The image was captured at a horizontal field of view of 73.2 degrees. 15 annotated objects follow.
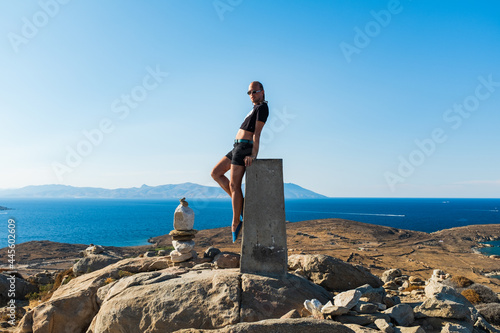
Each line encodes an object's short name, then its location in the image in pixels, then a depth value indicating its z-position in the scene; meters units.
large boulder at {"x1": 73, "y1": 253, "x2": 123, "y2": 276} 13.41
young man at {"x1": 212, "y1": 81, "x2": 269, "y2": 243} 6.89
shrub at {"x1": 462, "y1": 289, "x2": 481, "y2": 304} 11.27
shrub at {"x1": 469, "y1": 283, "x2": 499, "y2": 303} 11.48
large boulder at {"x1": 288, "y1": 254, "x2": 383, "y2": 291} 8.55
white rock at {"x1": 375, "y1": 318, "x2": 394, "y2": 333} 4.89
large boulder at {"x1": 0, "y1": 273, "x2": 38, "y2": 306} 15.01
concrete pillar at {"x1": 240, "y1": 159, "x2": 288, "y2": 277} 6.75
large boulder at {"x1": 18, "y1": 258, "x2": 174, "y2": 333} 7.68
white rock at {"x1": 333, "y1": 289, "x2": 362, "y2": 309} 5.48
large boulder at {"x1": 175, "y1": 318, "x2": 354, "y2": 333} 4.07
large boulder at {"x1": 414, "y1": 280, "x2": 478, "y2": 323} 5.77
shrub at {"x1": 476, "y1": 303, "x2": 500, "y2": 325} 8.93
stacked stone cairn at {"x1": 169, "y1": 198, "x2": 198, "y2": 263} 10.65
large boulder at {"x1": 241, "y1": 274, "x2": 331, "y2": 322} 5.83
